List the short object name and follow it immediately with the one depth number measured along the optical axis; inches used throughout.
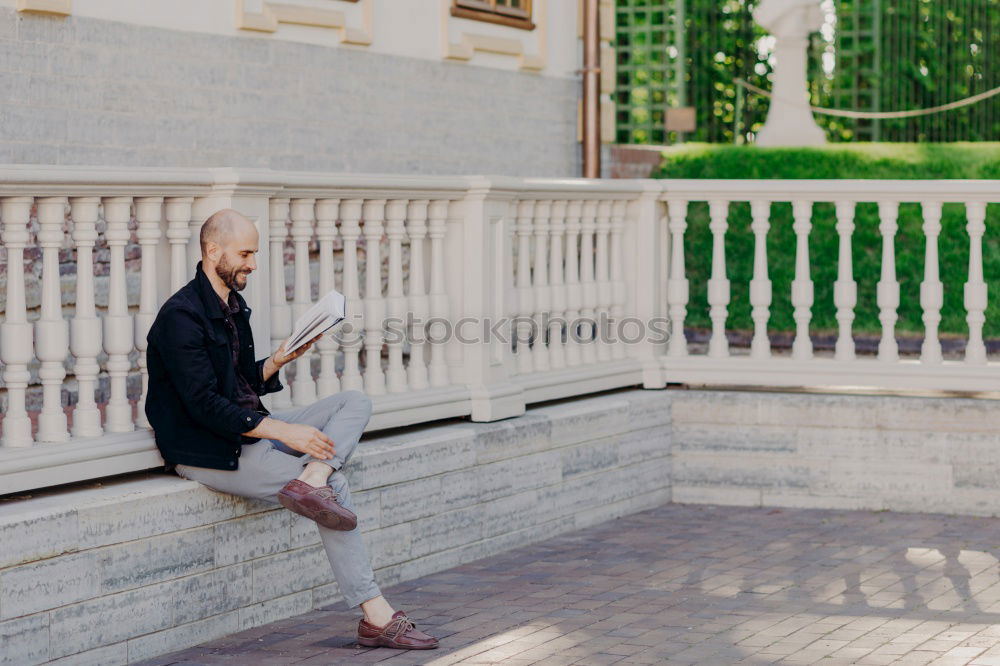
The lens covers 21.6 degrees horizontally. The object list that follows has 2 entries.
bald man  344.6
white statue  789.9
